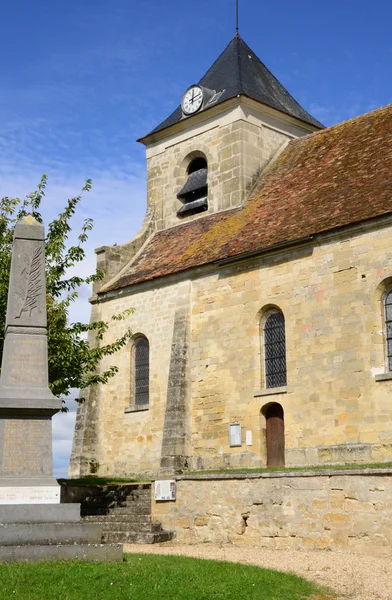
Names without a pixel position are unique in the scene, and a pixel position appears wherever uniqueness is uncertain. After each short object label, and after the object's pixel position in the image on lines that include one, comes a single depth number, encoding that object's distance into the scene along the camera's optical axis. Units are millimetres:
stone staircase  16828
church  18656
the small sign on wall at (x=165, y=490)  17000
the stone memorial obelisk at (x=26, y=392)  11531
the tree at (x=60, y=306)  17953
